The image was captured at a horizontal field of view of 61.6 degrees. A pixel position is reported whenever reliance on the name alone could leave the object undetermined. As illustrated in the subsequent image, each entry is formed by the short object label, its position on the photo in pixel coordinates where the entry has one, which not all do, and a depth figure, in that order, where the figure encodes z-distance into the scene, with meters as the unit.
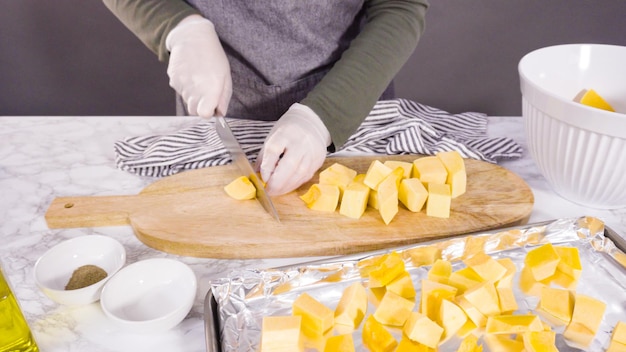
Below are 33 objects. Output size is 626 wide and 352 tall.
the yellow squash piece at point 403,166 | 1.19
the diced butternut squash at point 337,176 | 1.20
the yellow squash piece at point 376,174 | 1.15
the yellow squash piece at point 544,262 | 0.96
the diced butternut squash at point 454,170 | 1.19
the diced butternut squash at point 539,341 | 0.81
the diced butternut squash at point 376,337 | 0.83
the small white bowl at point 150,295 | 0.85
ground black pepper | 0.93
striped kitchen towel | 1.38
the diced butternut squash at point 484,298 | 0.88
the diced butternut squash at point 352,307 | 0.88
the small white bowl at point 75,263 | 0.90
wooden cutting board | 1.09
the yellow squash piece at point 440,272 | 0.95
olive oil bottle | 0.76
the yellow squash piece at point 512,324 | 0.83
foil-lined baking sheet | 0.87
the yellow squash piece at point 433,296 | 0.88
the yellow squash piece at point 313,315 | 0.84
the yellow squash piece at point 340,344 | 0.82
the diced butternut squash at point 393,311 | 0.88
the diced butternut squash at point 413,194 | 1.15
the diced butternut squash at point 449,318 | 0.86
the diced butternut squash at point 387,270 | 0.94
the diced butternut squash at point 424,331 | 0.83
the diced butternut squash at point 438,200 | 1.14
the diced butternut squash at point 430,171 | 1.18
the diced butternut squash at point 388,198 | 1.12
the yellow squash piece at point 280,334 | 0.81
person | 1.27
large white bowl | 1.05
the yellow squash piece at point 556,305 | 0.90
